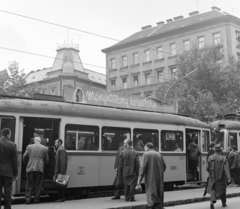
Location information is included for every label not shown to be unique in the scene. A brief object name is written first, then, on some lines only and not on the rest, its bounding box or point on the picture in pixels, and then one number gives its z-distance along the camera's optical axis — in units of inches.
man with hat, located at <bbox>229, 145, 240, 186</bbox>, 621.9
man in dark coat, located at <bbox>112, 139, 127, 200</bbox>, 432.8
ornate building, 2694.4
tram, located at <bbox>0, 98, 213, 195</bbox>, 425.7
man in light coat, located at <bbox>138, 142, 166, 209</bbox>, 355.6
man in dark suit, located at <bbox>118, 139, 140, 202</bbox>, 424.5
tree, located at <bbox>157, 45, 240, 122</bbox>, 1184.8
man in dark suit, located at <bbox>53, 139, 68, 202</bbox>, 409.4
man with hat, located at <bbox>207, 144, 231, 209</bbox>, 396.5
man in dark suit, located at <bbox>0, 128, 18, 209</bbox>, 323.0
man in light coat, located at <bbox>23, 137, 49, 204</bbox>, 394.9
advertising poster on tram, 507.8
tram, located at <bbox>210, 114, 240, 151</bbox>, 694.1
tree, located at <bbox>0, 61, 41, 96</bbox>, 1425.9
